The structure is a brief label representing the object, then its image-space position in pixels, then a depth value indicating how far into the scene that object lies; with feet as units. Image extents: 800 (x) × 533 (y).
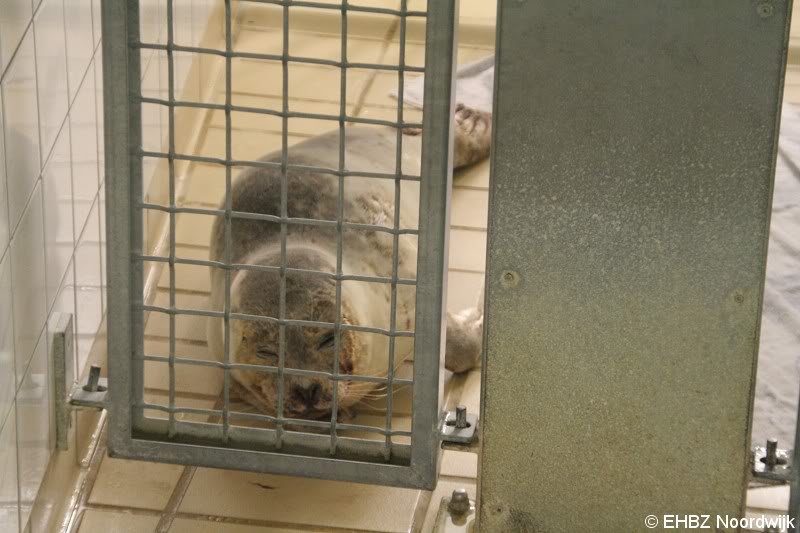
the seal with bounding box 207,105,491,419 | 16.97
